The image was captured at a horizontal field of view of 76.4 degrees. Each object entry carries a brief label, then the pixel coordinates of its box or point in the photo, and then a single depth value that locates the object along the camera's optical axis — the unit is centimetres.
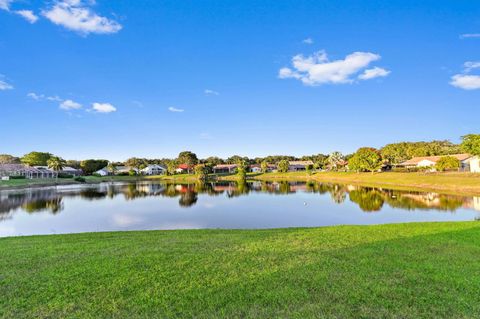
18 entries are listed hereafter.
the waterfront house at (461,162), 5559
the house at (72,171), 10050
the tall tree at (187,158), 11729
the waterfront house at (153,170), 11402
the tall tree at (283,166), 9755
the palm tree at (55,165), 8131
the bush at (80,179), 7198
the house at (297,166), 12112
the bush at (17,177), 6934
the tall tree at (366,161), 6731
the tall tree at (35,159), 10475
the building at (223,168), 11934
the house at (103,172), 10404
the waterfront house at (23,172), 7346
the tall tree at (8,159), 11006
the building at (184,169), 11044
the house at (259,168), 11980
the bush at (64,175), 8545
